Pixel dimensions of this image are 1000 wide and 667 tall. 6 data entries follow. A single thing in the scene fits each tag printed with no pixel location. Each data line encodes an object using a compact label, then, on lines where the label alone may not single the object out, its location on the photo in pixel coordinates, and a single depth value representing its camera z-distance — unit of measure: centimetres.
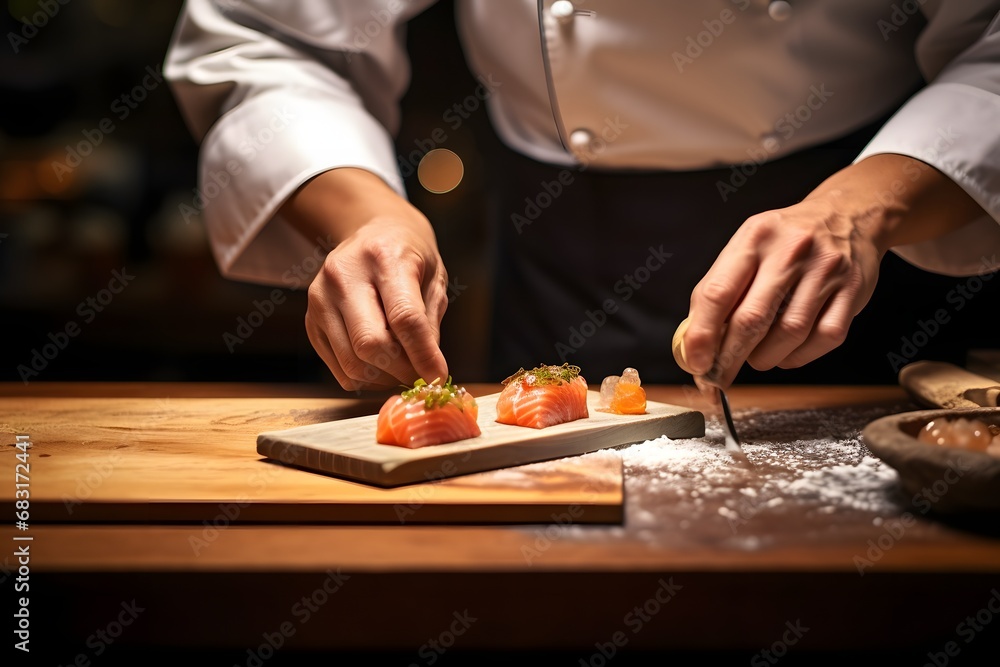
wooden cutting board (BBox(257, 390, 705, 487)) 77
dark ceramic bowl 69
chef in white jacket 86
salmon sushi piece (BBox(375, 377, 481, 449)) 80
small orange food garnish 89
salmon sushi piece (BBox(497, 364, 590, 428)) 85
